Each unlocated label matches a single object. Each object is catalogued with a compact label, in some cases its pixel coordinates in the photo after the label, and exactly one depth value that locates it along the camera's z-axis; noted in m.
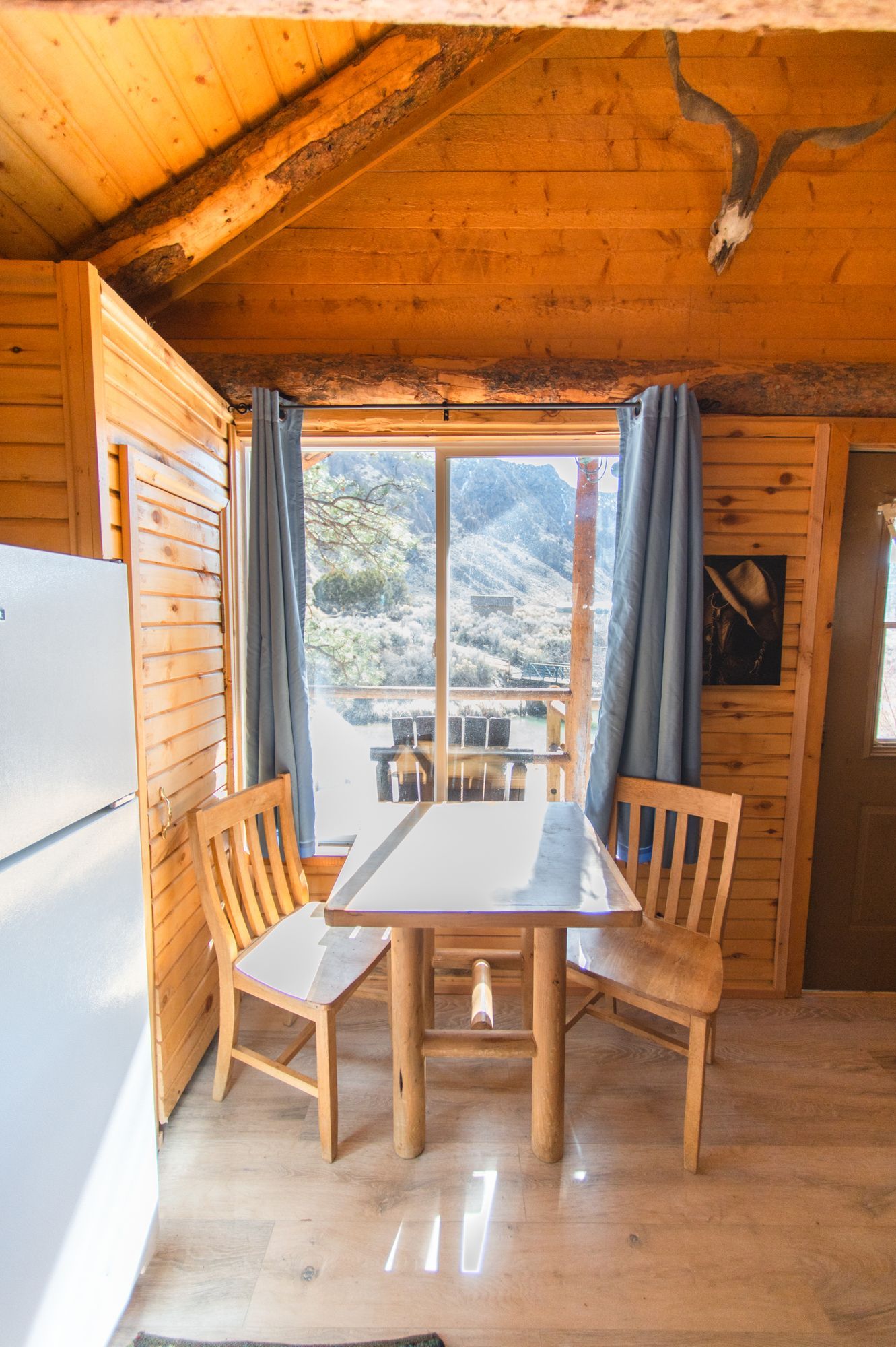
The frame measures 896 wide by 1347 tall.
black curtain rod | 2.31
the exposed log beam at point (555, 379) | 2.28
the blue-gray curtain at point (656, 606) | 2.21
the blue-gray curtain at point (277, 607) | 2.27
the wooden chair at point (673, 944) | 1.72
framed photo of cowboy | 2.39
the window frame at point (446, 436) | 2.40
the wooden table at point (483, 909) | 1.51
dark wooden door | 2.42
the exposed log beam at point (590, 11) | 0.80
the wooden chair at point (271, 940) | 1.75
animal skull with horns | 1.88
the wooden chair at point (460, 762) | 2.65
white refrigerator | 0.98
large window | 2.54
